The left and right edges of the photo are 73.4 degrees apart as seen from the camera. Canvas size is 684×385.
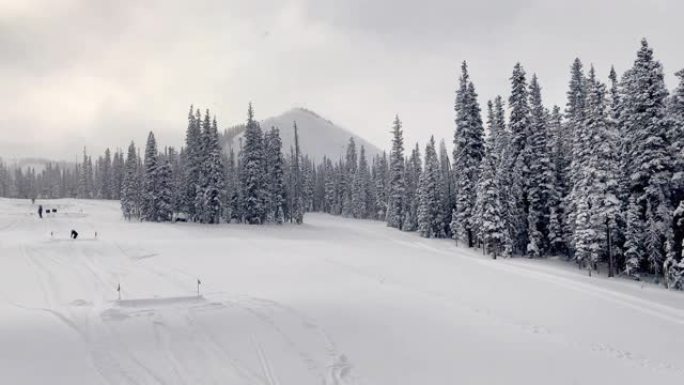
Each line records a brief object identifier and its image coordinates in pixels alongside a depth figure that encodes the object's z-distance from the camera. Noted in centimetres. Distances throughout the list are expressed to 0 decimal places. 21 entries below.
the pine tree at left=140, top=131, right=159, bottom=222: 6631
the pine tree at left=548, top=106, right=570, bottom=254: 4575
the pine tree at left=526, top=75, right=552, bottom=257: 4644
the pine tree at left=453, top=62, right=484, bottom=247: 5197
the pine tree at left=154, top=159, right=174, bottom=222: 6619
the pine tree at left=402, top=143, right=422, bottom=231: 7445
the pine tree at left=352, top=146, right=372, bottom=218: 11006
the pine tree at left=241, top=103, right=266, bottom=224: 6994
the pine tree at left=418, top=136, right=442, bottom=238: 6519
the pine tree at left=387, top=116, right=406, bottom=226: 7688
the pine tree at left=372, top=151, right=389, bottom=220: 10938
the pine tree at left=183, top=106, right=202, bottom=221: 7094
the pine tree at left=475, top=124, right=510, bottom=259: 4416
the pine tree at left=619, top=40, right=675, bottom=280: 3522
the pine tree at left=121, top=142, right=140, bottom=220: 7419
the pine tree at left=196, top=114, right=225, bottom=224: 6725
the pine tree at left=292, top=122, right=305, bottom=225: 7825
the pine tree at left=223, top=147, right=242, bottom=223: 7351
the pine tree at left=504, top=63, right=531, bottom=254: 4728
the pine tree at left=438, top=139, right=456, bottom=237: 6656
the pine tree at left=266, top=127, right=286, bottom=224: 7350
